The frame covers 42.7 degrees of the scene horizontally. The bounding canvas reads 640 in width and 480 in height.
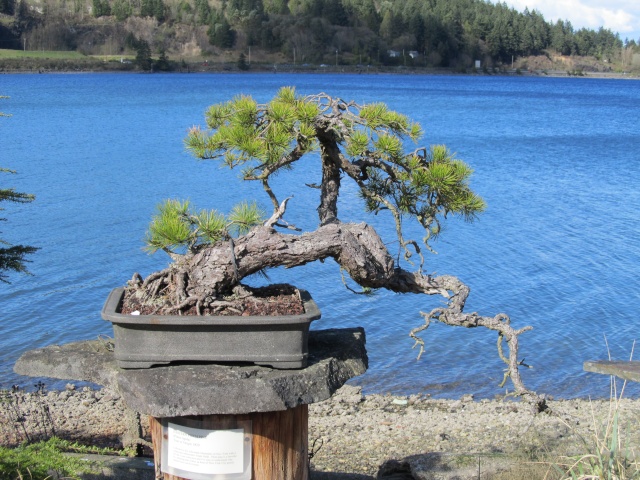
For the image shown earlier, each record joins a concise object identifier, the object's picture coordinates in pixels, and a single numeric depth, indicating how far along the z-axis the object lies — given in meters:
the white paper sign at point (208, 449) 2.94
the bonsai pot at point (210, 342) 2.74
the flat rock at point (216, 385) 2.74
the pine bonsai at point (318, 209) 2.94
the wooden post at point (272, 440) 2.94
